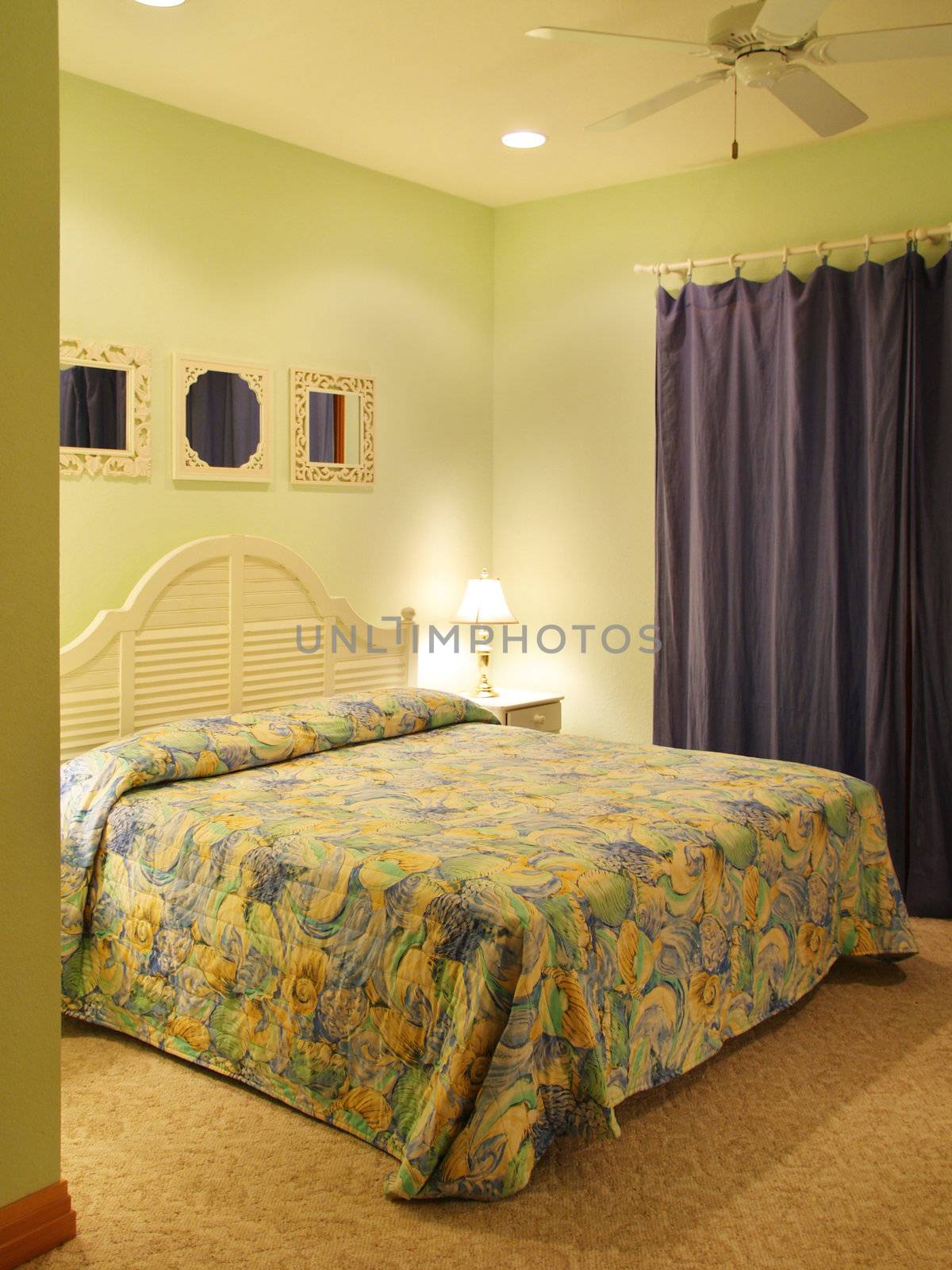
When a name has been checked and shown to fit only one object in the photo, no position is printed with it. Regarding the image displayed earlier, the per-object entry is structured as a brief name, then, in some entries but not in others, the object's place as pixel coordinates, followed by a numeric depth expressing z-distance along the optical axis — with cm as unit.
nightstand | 464
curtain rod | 400
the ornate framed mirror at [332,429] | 436
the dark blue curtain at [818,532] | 405
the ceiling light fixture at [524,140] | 414
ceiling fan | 258
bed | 230
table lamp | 476
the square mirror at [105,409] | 363
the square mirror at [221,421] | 394
